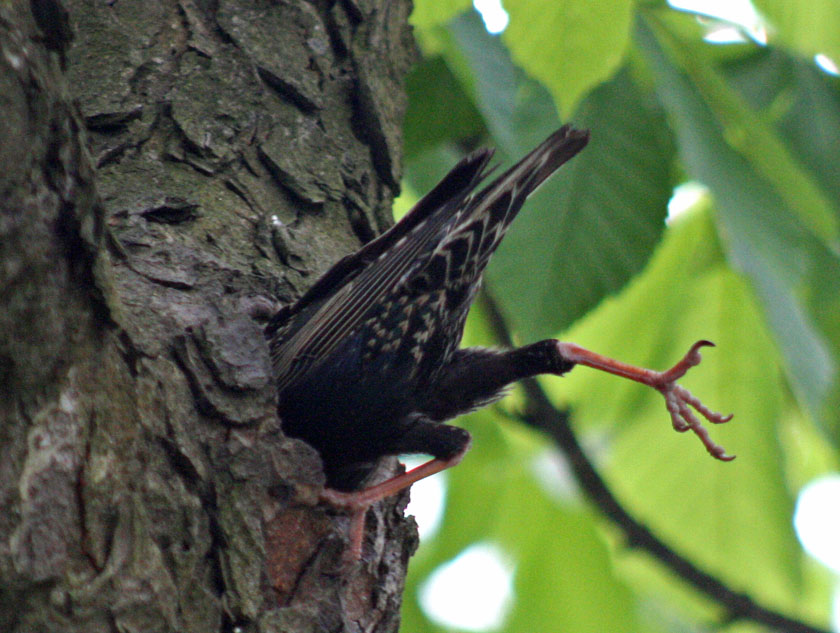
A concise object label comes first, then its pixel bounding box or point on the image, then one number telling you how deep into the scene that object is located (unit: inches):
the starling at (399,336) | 187.5
